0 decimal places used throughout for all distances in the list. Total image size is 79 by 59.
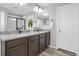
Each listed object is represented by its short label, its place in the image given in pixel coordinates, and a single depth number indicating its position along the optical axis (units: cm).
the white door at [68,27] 258
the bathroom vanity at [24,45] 137
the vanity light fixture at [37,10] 283
